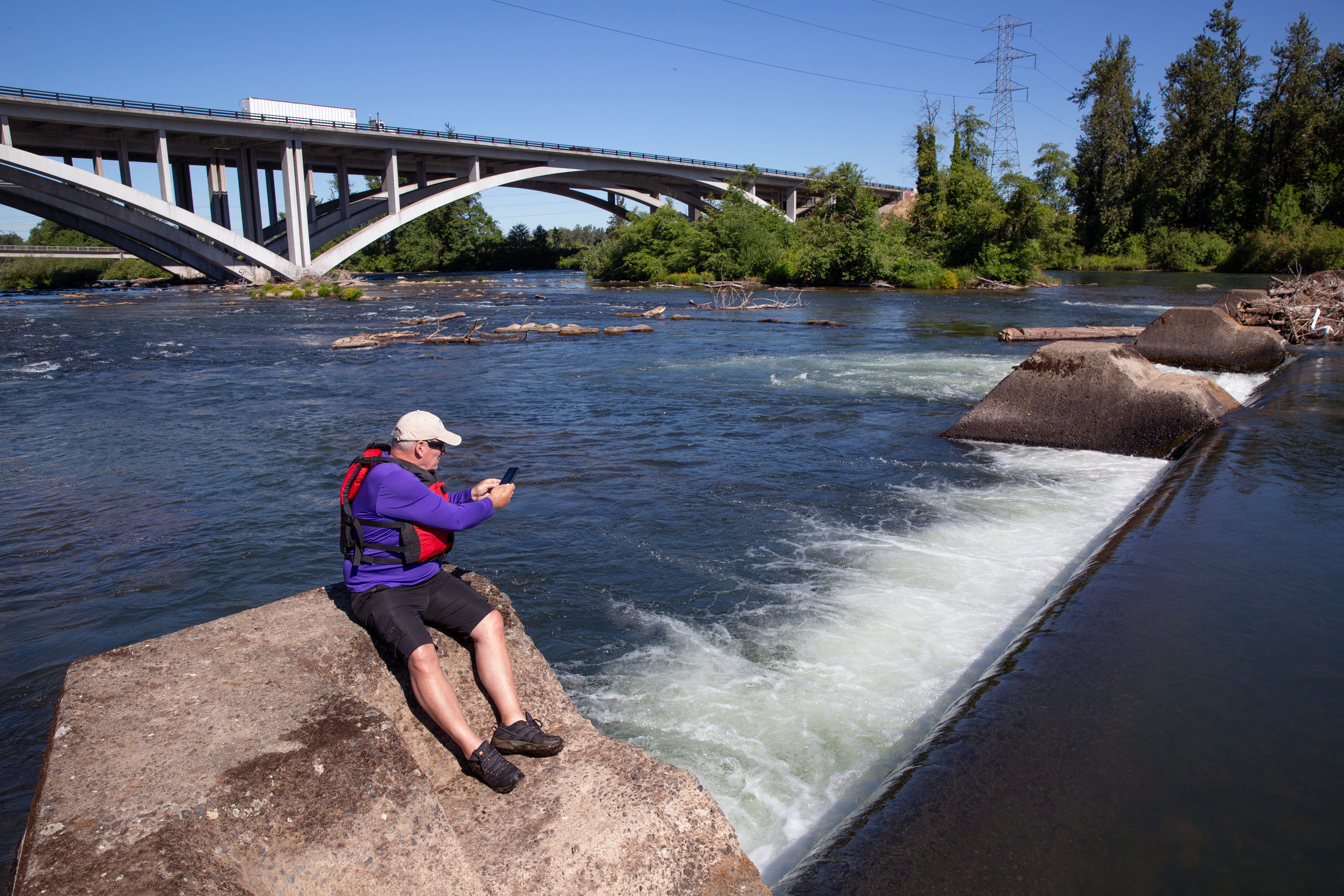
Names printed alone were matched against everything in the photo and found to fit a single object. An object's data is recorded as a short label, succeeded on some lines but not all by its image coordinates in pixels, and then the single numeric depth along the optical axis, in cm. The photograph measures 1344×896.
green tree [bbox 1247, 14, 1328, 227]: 5878
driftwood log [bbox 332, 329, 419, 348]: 2208
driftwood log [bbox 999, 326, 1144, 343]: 2114
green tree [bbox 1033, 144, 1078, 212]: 4891
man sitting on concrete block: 335
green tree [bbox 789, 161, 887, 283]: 4700
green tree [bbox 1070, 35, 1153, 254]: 6875
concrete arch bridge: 4372
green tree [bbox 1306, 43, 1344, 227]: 5756
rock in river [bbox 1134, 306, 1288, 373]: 1464
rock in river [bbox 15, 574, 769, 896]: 232
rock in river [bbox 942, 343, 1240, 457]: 954
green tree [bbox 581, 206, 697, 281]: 5556
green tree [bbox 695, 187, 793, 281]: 5184
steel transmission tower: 5147
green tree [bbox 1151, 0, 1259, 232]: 6425
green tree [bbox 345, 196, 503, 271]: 8638
